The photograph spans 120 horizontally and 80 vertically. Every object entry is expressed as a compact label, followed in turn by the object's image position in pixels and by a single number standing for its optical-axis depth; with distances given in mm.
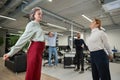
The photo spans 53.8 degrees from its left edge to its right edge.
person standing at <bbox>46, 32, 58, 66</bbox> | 5598
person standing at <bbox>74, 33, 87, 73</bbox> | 4383
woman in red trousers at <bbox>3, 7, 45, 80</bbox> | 1171
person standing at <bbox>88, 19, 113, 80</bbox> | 2035
